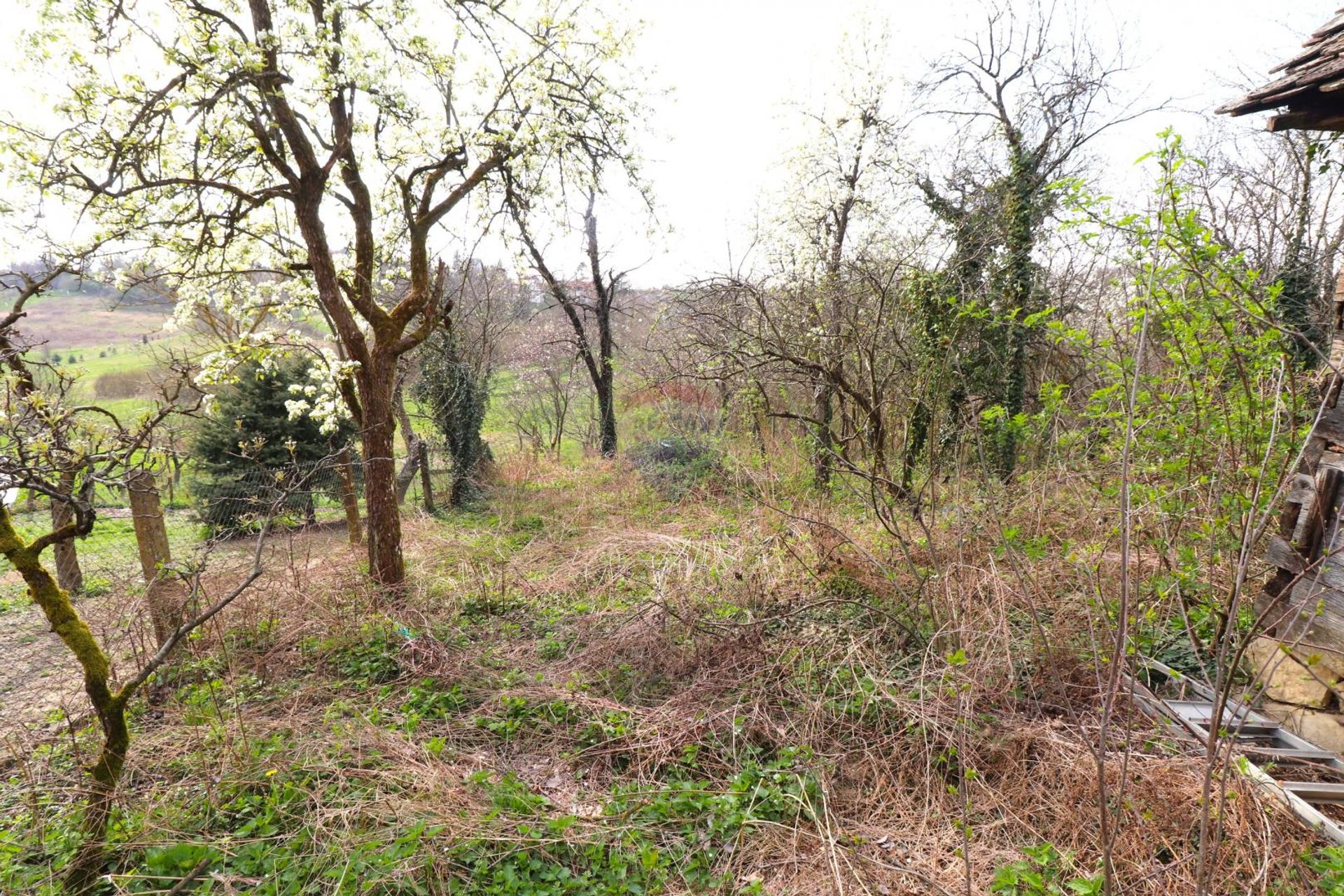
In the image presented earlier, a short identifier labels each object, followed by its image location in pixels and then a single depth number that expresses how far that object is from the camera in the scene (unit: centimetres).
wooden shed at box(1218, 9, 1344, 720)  321
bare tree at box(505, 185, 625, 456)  1423
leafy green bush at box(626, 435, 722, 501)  1090
